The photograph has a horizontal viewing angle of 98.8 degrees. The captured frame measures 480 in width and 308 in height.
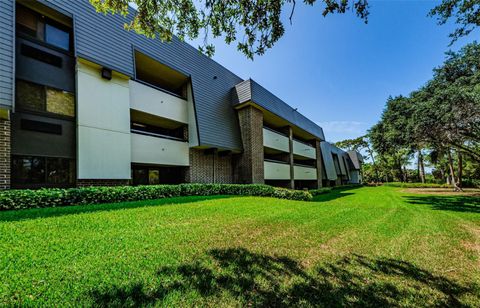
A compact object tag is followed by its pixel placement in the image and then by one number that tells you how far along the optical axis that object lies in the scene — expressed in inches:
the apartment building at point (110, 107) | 315.9
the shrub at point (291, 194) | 527.7
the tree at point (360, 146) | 2239.4
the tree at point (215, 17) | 192.2
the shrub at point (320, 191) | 743.5
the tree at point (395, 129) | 610.2
